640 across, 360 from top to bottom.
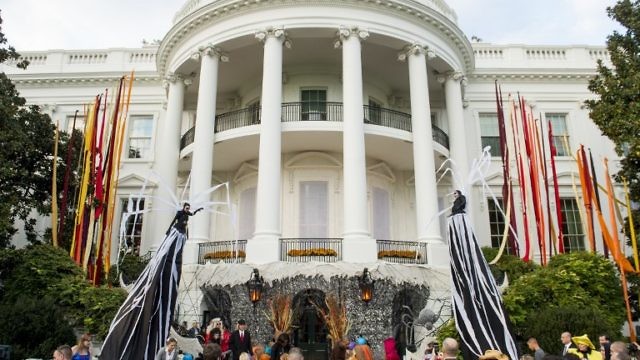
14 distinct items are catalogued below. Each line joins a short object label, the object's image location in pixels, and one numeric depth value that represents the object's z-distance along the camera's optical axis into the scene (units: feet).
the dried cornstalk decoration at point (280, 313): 45.44
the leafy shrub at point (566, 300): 36.81
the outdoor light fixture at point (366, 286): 46.37
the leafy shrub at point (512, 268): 55.57
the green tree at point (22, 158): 50.26
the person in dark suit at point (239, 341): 31.89
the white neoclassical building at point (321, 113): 54.08
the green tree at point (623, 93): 47.78
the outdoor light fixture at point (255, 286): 46.71
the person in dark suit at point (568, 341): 26.09
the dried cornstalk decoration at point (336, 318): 44.78
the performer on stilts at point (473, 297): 20.58
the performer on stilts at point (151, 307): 20.26
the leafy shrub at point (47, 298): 37.29
